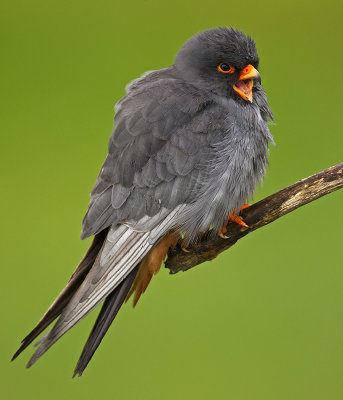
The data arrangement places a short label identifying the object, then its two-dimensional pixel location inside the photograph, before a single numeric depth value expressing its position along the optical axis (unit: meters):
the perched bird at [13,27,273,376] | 5.65
